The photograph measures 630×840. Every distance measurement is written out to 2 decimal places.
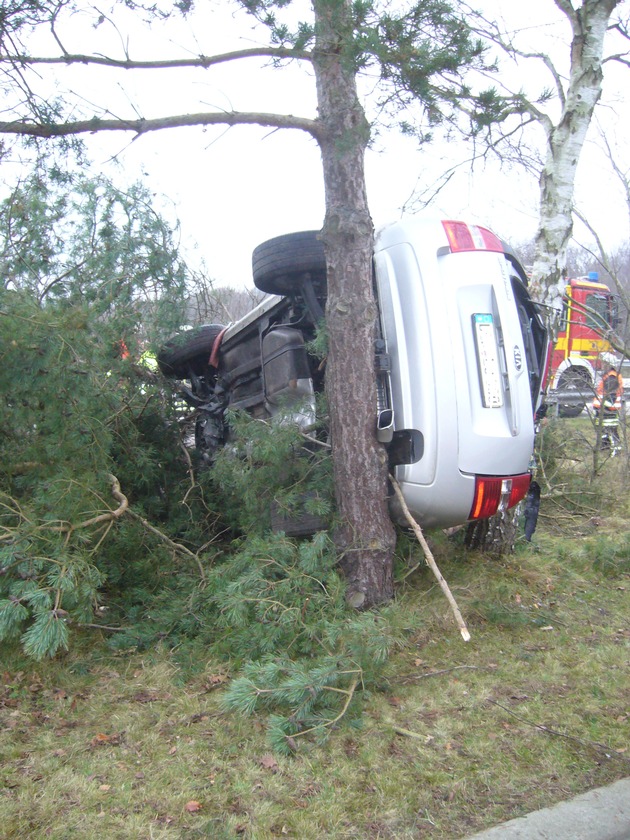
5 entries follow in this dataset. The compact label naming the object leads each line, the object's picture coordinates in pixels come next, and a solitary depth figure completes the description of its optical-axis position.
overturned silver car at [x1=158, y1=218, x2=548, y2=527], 3.98
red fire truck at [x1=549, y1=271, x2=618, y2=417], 7.81
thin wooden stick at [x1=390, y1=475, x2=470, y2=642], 3.42
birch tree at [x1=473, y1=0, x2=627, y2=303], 6.37
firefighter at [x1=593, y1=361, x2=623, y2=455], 7.96
